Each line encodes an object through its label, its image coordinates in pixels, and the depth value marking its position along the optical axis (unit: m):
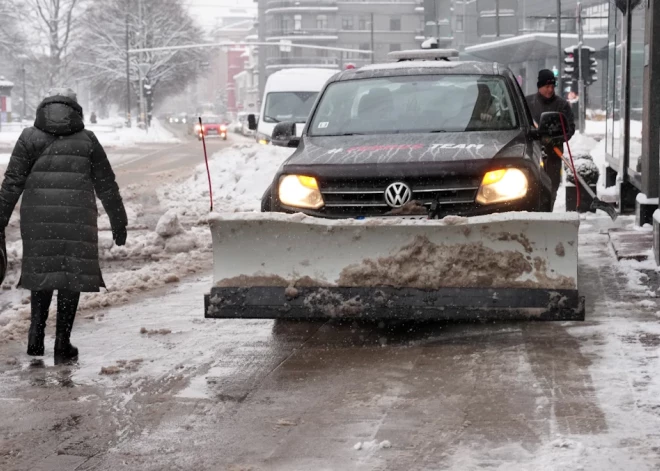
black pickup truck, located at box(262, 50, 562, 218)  7.01
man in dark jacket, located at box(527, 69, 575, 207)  11.88
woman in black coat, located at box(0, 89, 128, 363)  6.81
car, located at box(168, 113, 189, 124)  126.12
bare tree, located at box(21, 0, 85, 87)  78.12
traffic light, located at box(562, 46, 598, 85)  35.34
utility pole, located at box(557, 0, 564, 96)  36.38
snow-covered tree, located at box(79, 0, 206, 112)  79.44
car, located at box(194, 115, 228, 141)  64.21
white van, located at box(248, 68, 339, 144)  25.91
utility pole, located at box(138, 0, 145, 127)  76.33
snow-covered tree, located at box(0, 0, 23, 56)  73.50
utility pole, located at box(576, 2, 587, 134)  35.16
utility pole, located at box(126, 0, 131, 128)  72.75
